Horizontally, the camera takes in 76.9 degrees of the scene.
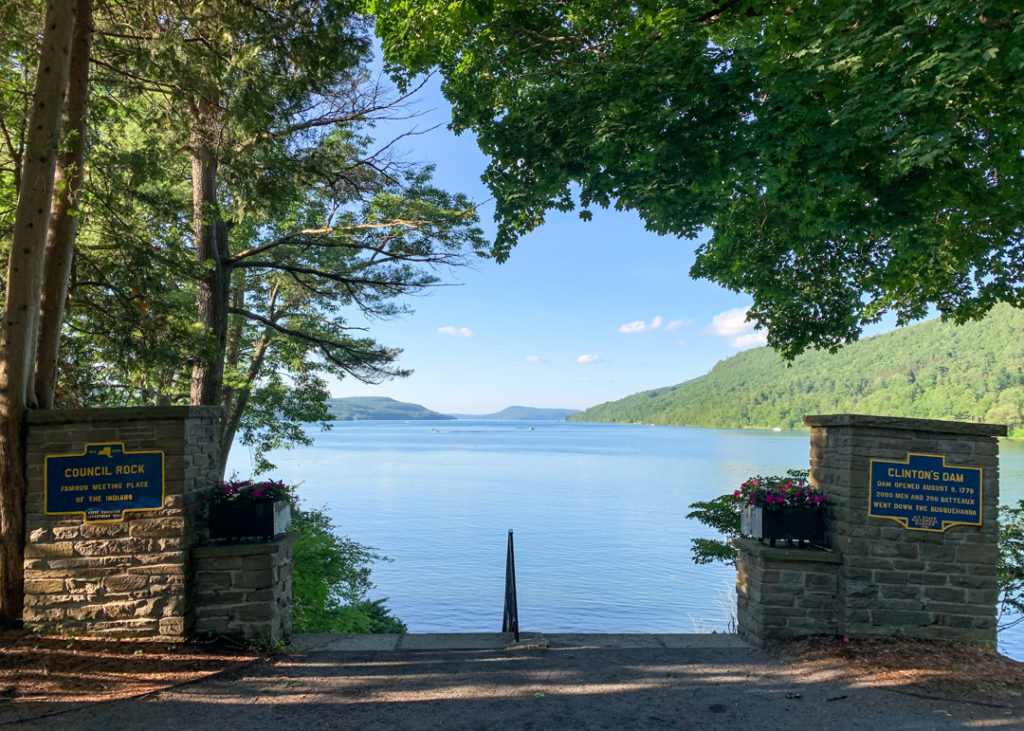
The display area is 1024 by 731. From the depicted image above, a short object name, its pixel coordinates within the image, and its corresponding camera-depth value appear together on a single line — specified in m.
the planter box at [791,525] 6.09
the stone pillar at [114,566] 5.62
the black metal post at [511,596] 6.43
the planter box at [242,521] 5.88
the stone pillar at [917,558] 5.83
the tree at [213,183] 7.75
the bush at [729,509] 6.32
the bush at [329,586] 11.90
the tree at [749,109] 7.12
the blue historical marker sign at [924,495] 5.84
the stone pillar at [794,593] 5.94
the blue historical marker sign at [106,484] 5.64
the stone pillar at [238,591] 5.75
